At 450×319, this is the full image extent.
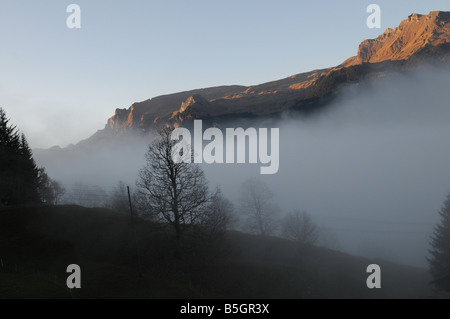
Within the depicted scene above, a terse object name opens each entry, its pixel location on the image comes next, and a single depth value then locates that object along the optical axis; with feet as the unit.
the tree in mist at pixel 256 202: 214.28
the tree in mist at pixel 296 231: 195.20
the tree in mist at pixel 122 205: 220.55
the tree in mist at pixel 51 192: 294.15
